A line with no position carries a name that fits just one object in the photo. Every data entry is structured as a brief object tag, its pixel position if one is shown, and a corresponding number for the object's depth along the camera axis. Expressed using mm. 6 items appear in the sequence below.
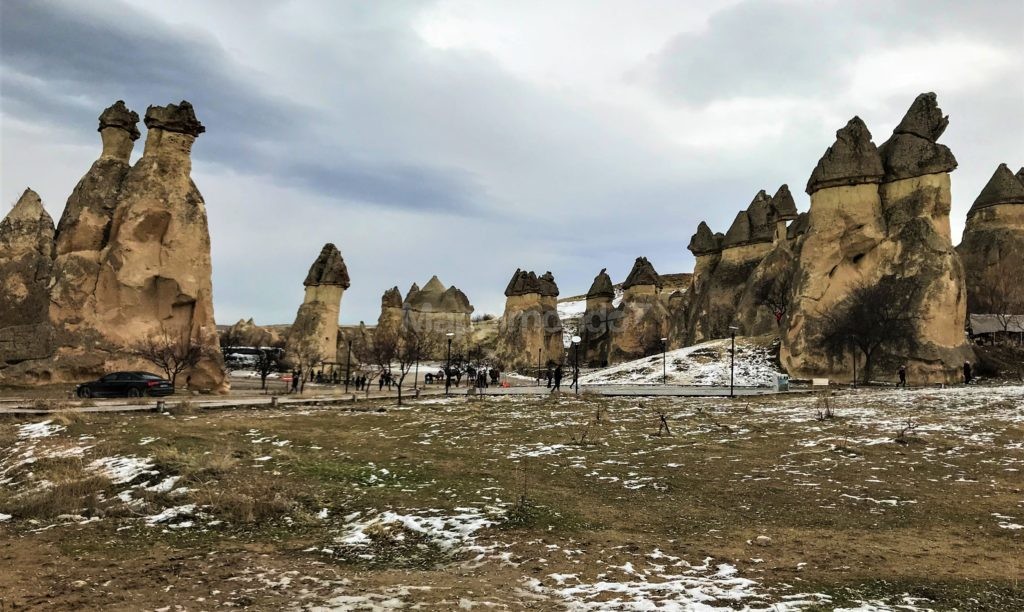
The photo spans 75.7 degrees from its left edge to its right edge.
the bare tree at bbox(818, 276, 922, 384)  32594
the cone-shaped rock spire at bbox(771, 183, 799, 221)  56438
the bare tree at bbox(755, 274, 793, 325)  46281
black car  25750
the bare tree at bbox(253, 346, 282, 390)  50394
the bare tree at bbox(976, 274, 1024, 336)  48509
